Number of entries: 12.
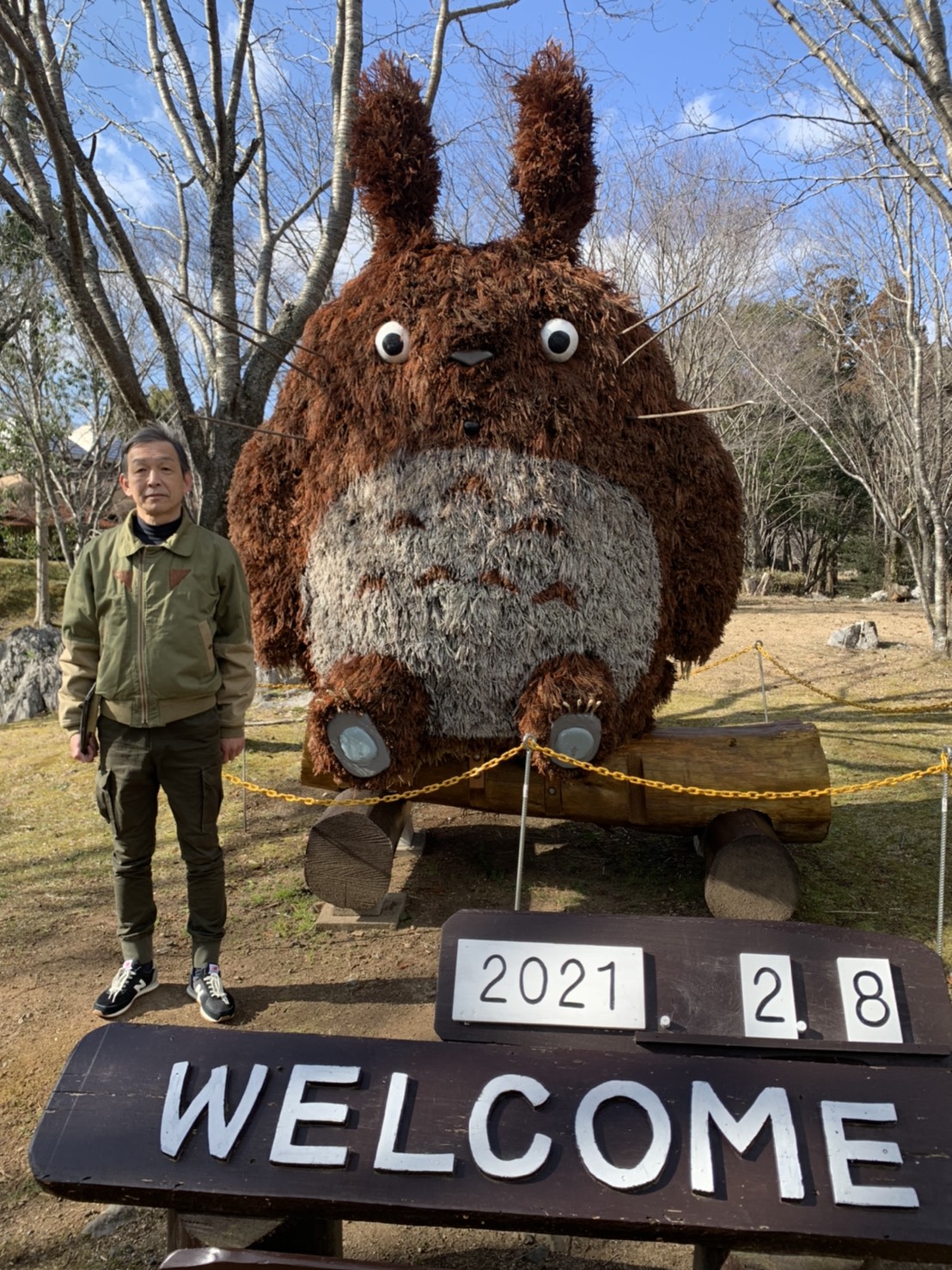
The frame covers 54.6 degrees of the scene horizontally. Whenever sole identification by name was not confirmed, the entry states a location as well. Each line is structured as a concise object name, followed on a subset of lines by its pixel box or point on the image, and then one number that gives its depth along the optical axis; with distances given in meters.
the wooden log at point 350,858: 3.60
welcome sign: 1.48
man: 2.81
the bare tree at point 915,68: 4.45
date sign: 1.91
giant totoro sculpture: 3.30
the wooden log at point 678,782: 3.73
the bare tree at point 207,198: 4.45
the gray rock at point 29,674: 8.55
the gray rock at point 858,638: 10.10
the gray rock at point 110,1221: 2.24
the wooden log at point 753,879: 3.50
